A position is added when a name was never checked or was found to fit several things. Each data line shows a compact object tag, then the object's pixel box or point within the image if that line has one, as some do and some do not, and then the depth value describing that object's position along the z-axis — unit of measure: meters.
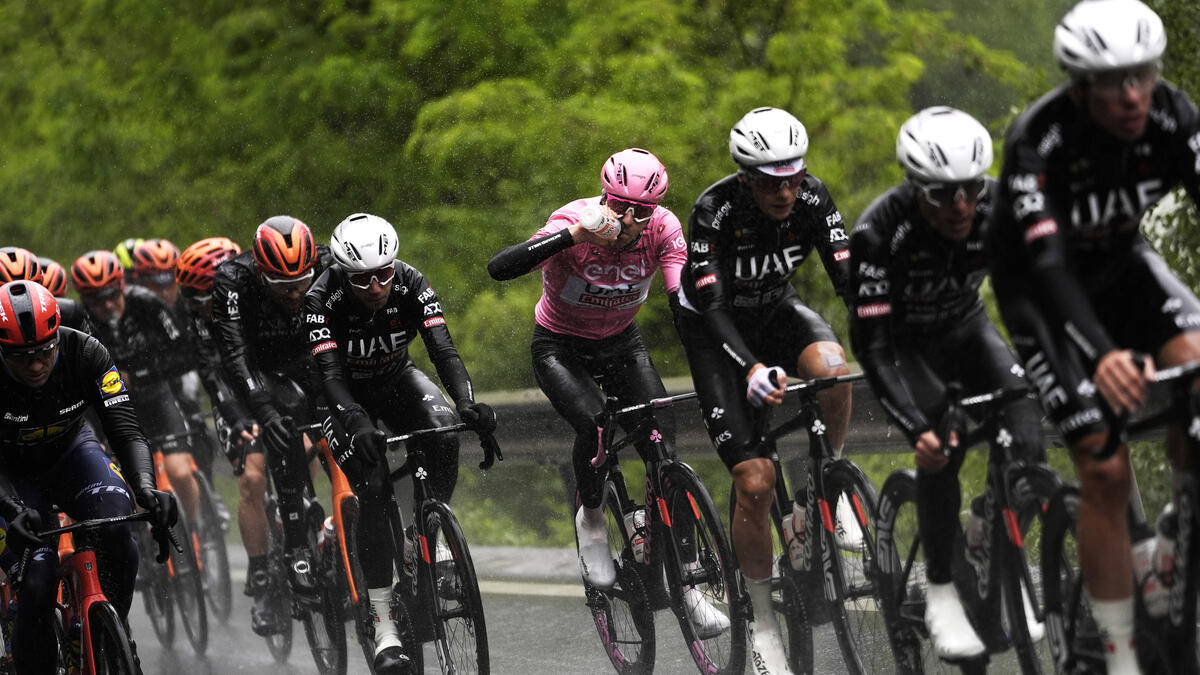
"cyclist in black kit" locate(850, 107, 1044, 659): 10.36
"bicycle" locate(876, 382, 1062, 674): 10.38
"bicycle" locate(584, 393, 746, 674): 13.46
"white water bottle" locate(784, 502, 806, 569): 13.19
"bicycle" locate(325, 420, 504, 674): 13.81
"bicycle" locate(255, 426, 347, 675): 16.41
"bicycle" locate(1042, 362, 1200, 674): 8.67
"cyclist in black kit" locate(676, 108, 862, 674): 12.85
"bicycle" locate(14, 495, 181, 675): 12.02
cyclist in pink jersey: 14.18
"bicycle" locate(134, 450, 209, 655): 19.53
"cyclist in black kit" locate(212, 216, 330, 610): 16.72
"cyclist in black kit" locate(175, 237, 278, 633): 18.14
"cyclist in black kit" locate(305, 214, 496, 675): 14.33
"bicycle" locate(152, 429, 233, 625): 20.80
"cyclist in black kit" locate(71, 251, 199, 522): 21.67
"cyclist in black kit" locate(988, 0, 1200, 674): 8.79
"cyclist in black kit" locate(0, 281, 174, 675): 12.34
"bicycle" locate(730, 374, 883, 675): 12.27
